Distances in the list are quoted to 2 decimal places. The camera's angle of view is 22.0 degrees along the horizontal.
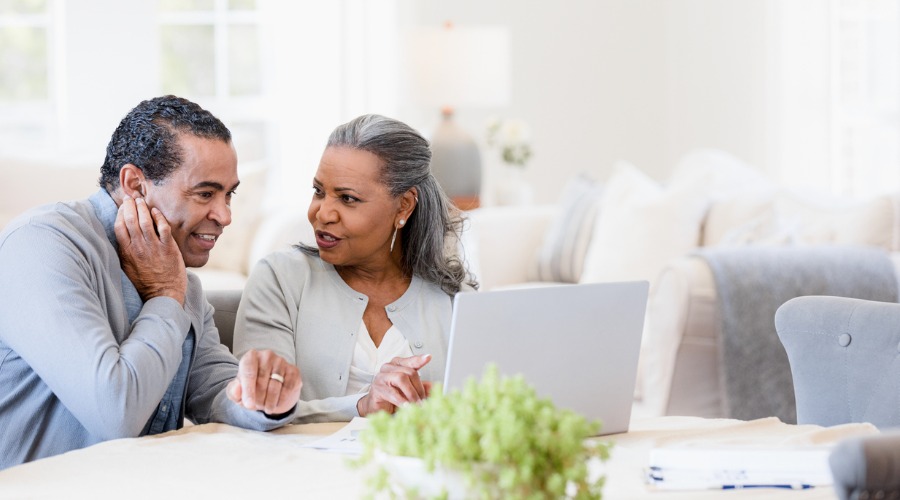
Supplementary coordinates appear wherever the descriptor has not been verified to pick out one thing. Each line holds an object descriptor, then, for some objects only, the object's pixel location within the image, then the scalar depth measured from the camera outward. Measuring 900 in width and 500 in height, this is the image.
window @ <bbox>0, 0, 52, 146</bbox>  6.70
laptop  2.65
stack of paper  2.53
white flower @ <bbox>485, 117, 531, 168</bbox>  6.68
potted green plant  2.25
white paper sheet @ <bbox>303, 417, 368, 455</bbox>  2.72
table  2.53
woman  3.09
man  2.76
